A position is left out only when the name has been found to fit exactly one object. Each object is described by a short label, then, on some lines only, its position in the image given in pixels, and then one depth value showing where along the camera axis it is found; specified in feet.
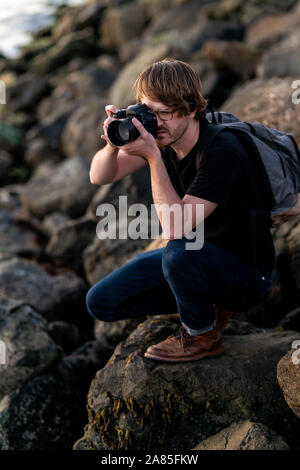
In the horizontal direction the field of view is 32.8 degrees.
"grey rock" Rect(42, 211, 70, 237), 27.81
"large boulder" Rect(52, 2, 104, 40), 59.41
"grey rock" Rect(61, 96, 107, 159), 34.37
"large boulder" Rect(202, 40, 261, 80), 30.48
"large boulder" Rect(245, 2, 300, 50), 34.71
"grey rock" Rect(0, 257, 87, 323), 19.47
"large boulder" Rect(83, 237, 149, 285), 17.29
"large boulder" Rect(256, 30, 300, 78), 27.96
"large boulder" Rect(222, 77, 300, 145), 17.90
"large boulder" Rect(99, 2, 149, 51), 53.11
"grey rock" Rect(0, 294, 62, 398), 13.83
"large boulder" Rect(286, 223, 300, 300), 14.37
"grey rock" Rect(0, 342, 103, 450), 12.90
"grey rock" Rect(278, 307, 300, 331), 13.51
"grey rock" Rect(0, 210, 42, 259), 25.44
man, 9.95
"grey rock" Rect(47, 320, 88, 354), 16.76
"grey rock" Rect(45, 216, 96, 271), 22.84
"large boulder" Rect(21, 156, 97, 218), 28.68
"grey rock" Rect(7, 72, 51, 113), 47.16
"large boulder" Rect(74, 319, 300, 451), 10.60
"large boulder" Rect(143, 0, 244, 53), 38.50
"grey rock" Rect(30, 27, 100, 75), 53.52
